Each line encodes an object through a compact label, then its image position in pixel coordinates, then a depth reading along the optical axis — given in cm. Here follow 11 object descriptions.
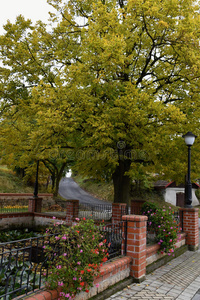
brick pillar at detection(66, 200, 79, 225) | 1177
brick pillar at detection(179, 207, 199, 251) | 885
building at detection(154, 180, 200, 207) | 2786
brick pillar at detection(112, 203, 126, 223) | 1012
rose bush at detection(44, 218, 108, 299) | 348
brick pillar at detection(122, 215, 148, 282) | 523
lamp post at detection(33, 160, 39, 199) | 1598
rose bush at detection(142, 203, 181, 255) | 677
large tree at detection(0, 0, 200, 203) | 788
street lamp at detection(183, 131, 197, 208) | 812
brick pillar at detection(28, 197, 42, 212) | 1533
